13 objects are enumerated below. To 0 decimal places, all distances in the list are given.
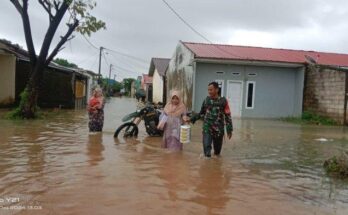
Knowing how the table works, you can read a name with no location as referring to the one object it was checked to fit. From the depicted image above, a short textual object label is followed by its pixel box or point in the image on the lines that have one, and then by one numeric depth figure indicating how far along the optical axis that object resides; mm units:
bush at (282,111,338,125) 18672
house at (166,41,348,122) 20125
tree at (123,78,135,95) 93875
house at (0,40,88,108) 20688
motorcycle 10688
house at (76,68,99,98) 34616
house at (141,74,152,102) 49769
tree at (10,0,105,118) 15461
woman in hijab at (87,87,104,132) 11172
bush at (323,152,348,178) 6543
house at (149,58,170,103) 34984
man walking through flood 7676
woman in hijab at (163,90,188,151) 8703
